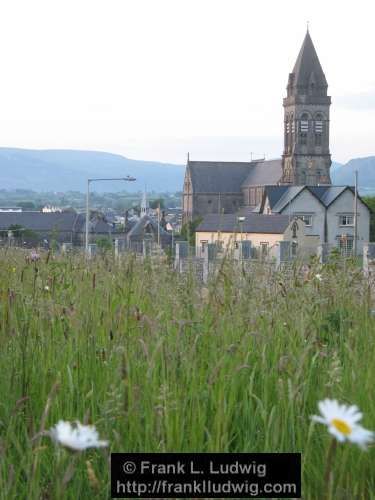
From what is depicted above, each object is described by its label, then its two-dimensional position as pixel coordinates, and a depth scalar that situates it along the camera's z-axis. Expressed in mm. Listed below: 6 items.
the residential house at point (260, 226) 61181
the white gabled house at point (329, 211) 78000
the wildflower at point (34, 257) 5216
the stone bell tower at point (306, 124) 114812
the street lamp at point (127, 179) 26547
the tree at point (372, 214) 82625
